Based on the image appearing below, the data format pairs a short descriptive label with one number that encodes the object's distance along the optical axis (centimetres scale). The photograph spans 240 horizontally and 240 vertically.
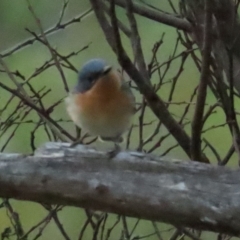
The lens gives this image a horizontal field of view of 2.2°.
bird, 580
